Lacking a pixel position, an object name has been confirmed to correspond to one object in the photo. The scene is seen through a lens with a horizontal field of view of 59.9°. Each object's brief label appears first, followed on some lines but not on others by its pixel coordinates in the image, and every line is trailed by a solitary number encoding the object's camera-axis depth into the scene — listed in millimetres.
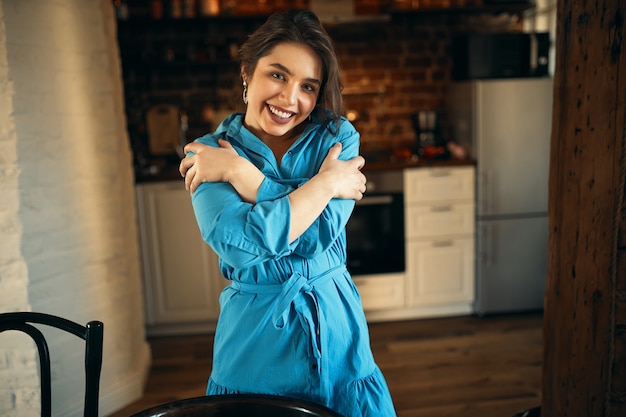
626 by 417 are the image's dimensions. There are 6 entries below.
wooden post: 1416
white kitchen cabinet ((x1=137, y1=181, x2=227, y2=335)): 3285
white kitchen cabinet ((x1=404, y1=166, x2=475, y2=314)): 3414
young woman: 1082
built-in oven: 3393
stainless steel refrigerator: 3344
